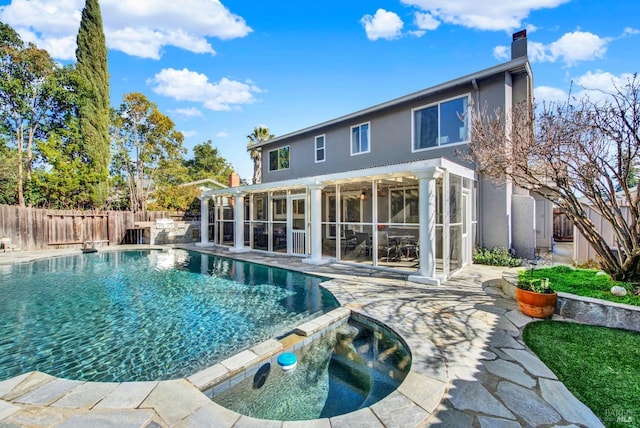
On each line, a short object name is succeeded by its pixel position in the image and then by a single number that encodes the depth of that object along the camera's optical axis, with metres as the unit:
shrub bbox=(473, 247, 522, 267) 8.70
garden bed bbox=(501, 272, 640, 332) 4.16
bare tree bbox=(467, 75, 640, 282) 4.85
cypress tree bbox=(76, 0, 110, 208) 17.06
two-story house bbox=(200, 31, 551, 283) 7.85
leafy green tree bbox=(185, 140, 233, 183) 32.18
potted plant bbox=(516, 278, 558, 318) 4.59
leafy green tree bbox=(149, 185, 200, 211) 20.42
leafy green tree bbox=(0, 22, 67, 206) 14.80
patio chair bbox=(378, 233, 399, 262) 10.21
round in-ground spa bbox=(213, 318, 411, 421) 2.93
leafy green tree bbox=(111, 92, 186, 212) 20.59
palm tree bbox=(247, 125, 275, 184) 28.56
